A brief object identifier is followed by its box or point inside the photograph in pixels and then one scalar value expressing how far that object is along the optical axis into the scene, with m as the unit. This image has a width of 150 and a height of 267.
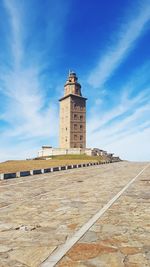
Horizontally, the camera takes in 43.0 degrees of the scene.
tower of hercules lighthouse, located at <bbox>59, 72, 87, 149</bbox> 71.01
